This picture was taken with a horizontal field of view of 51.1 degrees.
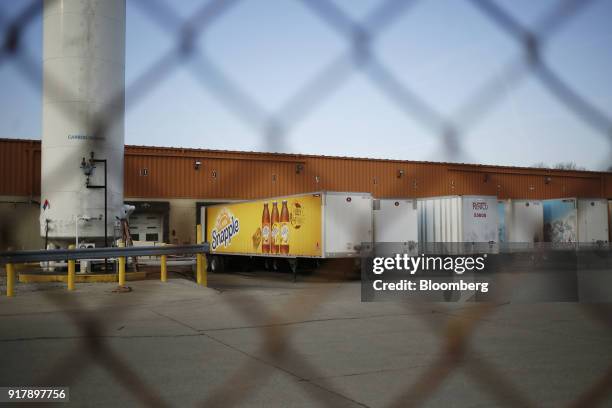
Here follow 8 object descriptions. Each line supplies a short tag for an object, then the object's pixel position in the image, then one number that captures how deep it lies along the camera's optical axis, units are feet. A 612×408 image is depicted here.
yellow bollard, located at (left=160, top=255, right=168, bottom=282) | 52.46
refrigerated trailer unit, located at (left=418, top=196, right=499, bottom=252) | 74.84
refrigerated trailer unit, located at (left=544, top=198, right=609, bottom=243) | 88.79
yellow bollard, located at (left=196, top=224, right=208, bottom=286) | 51.62
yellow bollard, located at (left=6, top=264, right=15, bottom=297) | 43.62
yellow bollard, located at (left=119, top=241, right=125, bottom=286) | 48.75
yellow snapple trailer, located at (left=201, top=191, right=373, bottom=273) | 62.64
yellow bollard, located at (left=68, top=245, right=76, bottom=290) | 46.62
